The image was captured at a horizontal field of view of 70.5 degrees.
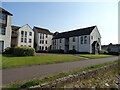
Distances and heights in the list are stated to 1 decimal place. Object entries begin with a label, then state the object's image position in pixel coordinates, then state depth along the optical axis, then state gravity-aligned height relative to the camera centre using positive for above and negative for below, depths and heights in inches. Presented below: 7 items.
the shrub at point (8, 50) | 761.6 -34.7
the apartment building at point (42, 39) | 1576.5 +147.1
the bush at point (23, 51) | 628.0 -36.0
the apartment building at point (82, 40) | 1215.4 +100.1
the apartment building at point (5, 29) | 840.3 +180.9
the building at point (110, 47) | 2470.2 -10.7
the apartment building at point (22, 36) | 1211.4 +153.9
